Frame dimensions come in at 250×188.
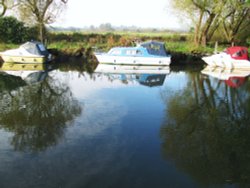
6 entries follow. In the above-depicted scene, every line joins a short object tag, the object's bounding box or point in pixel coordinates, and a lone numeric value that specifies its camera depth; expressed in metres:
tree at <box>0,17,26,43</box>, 20.43
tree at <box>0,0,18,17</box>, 19.95
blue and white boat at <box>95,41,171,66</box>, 17.12
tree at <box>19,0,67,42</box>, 19.87
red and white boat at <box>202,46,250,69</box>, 16.17
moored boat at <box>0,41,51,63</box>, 16.60
